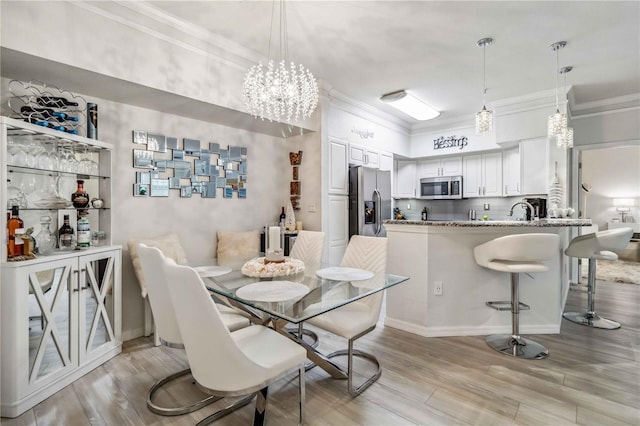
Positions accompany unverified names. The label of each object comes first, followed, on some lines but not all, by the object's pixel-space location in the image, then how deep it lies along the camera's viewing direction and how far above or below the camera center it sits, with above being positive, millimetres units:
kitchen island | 2904 -715
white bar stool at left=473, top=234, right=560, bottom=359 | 2428 -419
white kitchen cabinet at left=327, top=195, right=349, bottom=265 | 4211 -211
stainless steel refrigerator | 4406 +143
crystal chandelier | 2424 +953
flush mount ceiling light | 4285 +1525
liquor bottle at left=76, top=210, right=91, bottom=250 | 2393 -155
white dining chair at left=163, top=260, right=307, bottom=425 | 1246 -578
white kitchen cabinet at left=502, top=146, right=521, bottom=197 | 5117 +663
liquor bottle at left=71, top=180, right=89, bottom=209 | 2432 +98
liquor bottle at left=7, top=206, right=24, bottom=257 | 1897 -130
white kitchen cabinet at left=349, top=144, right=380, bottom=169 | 4570 +833
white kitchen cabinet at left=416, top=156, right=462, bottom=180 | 5887 +845
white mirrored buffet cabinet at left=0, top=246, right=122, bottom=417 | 1811 -728
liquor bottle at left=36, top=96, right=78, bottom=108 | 2295 +800
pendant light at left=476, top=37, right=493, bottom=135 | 2983 +899
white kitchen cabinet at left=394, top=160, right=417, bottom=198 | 6355 +649
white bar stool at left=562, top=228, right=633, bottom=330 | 3094 -398
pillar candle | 2221 -190
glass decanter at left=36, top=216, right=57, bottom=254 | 2275 -201
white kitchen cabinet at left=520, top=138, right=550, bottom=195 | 4409 +645
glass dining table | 1527 -444
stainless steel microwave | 5770 +434
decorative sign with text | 5523 +1232
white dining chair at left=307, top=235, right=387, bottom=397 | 1963 -679
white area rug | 5098 -1065
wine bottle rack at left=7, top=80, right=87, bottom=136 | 2213 +768
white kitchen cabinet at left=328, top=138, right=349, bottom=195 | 4207 +595
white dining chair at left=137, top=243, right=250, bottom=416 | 1745 -595
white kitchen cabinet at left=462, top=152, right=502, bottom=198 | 5410 +634
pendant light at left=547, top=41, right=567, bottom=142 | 3238 +903
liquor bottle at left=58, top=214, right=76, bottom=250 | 2361 -191
